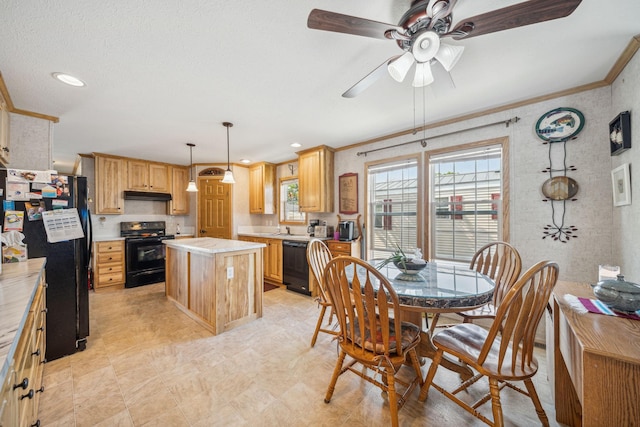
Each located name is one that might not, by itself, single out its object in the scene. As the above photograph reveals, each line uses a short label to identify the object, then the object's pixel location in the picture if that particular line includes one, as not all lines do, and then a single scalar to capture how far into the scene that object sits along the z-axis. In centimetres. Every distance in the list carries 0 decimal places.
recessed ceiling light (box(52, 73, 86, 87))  202
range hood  475
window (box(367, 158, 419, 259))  345
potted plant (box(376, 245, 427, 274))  187
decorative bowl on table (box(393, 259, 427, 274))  187
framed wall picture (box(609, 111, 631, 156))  183
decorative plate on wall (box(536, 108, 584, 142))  232
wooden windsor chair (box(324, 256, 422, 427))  137
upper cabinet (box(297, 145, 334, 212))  415
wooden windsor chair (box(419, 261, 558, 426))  123
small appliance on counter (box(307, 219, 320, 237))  439
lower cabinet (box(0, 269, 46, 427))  78
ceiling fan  114
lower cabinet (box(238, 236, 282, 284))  438
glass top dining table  144
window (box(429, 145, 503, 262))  283
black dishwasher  391
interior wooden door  536
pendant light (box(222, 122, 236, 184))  331
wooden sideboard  89
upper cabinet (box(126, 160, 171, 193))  484
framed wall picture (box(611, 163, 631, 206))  183
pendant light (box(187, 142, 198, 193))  400
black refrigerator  212
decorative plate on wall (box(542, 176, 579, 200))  233
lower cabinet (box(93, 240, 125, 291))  408
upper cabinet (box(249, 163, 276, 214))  530
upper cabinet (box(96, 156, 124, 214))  446
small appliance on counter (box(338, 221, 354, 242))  387
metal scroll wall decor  233
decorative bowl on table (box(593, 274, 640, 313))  121
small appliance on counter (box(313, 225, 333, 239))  427
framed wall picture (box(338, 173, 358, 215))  404
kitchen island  263
